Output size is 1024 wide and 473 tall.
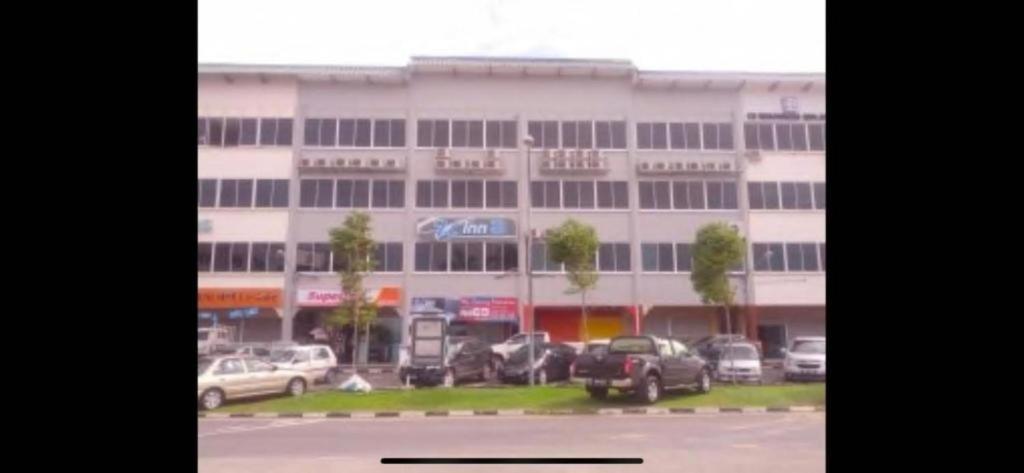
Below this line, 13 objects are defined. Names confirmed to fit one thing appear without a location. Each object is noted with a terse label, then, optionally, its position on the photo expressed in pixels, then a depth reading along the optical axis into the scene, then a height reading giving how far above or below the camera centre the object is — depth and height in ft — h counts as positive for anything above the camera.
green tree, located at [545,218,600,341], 57.41 +2.14
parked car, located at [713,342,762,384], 45.57 -4.61
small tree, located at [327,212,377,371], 57.98 +1.12
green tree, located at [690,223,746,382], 60.80 +1.45
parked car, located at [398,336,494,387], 45.24 -4.64
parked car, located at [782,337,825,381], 46.39 -4.47
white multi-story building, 66.39 +7.59
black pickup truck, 37.29 -4.00
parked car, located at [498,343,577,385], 47.29 -4.79
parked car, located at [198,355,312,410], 38.17 -4.58
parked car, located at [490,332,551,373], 48.08 -3.92
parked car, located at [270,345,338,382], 43.91 -4.11
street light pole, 62.75 +4.22
